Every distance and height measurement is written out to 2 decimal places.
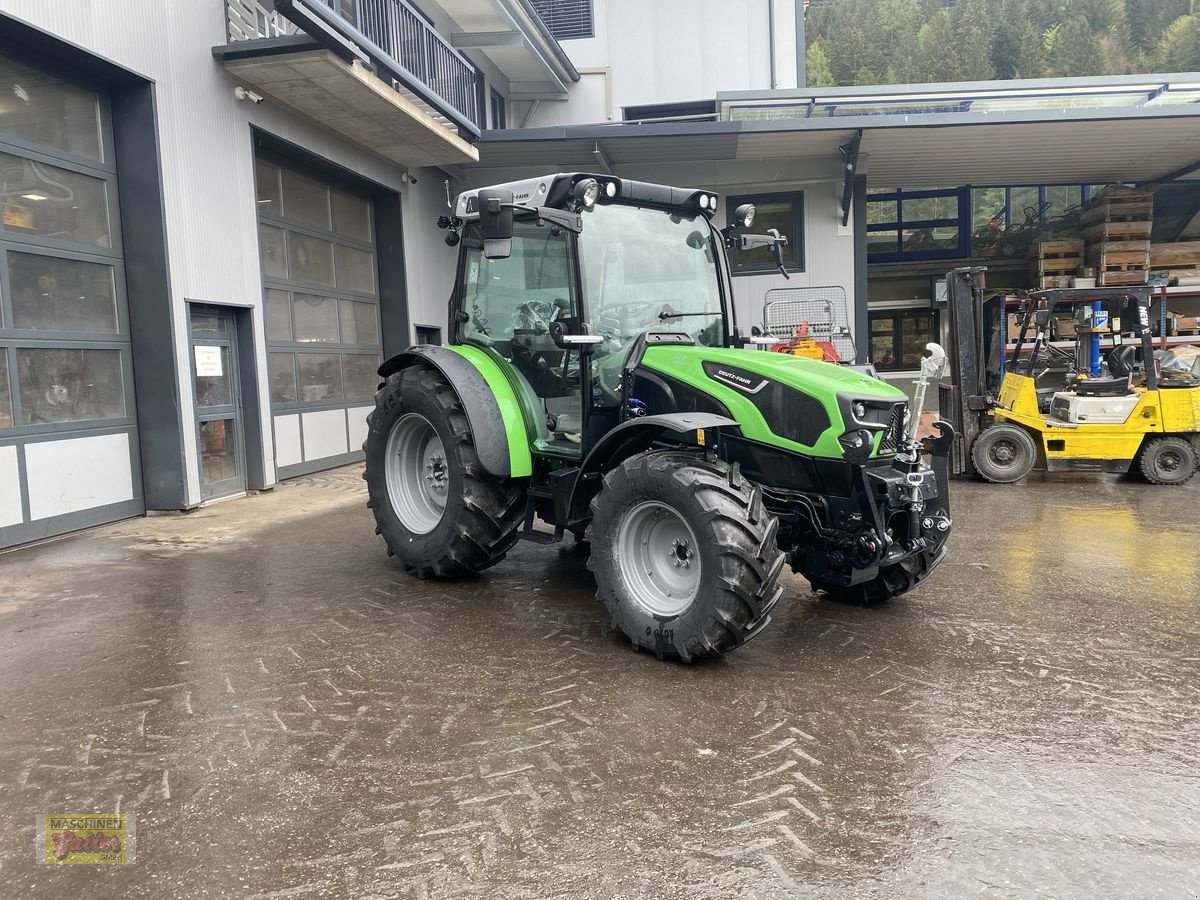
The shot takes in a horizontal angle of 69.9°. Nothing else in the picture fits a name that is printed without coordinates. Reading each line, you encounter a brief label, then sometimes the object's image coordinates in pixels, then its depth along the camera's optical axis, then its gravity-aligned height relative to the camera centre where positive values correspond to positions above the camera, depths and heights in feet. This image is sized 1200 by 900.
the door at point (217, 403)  29.04 -0.20
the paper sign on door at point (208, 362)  28.88 +1.22
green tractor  13.26 -1.01
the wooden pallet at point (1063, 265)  54.85 +6.17
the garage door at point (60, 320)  22.74 +2.39
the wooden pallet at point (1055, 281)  53.57 +5.05
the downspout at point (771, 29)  53.01 +21.30
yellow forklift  31.94 -2.00
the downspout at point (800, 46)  54.80 +21.09
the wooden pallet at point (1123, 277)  51.24 +4.89
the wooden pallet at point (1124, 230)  51.03 +7.68
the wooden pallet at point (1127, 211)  51.06 +8.80
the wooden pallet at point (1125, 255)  51.29 +6.23
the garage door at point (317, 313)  33.99 +3.46
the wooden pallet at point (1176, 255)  54.29 +6.41
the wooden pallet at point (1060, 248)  54.54 +7.20
